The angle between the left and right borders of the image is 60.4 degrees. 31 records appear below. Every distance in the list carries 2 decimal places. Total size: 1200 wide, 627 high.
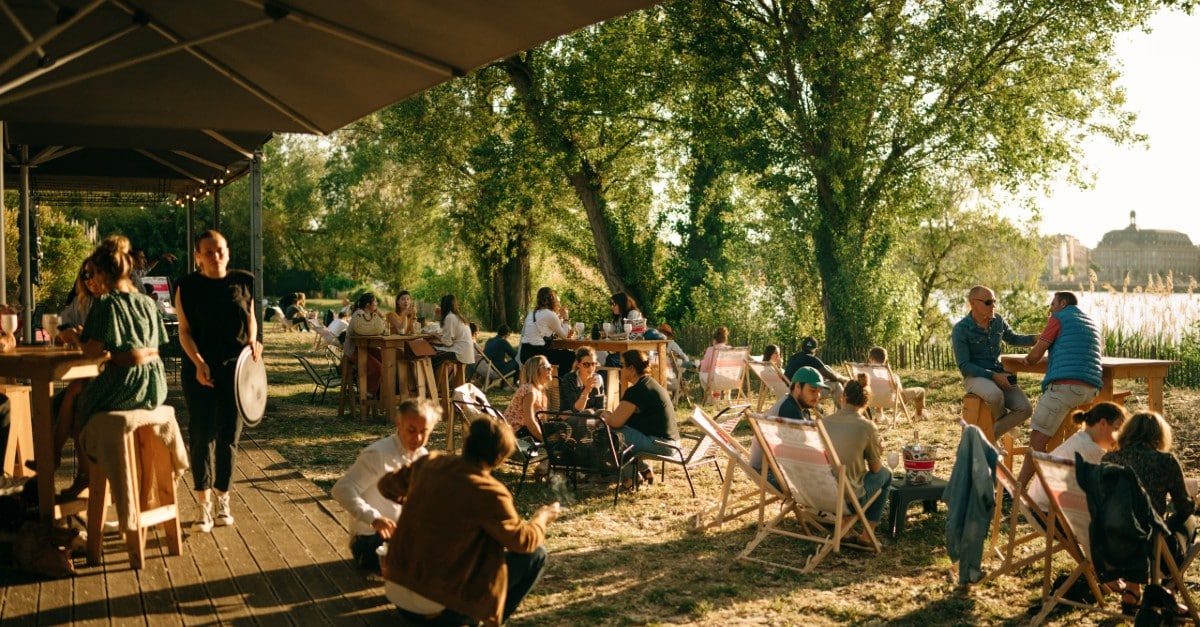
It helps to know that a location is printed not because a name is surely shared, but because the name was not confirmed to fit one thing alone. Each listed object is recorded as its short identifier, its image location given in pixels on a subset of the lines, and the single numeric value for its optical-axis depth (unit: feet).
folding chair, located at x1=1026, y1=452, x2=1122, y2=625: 15.79
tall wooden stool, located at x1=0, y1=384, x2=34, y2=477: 19.47
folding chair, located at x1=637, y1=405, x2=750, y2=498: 24.16
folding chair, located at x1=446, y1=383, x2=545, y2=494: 24.90
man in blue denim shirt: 25.16
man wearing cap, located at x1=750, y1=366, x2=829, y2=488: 22.17
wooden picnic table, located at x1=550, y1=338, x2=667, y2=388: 36.11
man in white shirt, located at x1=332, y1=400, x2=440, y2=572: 14.70
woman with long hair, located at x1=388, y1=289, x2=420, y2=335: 38.17
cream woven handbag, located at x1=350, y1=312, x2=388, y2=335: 36.78
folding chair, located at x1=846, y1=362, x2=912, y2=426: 35.78
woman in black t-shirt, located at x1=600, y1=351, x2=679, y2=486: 24.18
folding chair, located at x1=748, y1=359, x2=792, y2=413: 36.86
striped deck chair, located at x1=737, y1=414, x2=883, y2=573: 18.72
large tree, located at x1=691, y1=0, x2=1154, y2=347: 50.31
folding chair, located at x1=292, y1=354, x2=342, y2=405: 39.58
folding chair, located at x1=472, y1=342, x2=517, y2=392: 41.50
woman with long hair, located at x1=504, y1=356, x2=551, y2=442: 25.40
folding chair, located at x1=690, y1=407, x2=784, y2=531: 20.65
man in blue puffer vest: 23.38
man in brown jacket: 12.10
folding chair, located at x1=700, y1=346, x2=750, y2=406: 40.37
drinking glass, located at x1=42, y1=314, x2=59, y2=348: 19.26
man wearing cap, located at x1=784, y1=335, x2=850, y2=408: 33.88
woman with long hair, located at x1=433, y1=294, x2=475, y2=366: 37.04
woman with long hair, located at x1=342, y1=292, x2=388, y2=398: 36.81
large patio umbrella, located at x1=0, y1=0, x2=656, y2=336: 14.65
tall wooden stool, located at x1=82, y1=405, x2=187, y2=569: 15.79
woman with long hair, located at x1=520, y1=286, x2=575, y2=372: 36.78
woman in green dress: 15.87
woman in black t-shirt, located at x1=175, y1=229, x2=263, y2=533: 17.87
